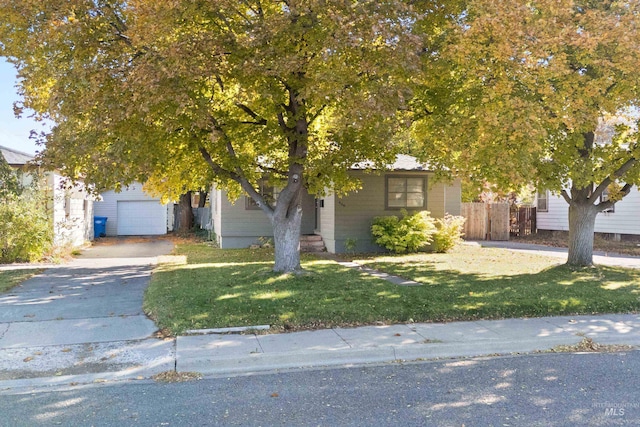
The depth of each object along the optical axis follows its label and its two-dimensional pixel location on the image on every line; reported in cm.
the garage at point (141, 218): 2986
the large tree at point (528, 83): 866
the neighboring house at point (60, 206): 1750
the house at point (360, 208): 1819
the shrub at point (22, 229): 1509
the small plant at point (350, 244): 1788
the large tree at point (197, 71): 848
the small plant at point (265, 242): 1936
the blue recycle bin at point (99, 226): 2775
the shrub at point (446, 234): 1823
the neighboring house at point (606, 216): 2147
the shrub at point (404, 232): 1744
